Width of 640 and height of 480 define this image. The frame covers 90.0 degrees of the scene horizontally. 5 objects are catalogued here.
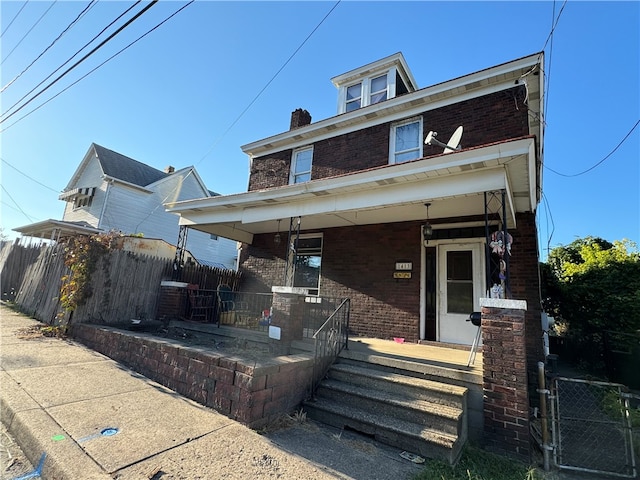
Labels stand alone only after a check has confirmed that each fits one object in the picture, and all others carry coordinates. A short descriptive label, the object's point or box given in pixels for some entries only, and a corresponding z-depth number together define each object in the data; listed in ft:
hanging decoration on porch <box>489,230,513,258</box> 15.38
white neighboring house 58.03
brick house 18.52
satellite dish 20.38
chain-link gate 12.24
